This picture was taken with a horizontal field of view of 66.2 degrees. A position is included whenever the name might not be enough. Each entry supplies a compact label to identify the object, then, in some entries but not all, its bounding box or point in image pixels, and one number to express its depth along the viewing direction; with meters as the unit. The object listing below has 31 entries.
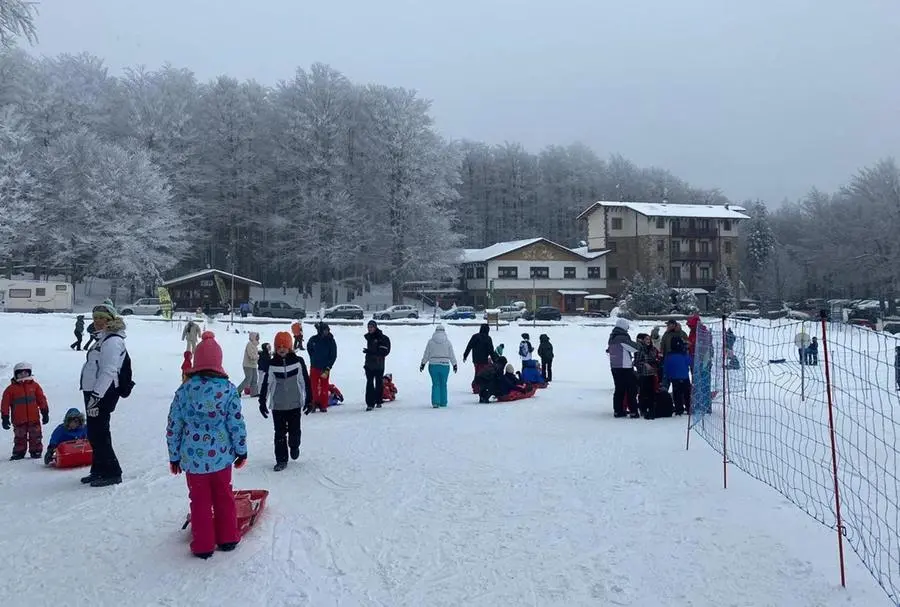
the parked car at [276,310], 47.00
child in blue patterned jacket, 5.21
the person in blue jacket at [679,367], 11.52
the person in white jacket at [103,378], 6.85
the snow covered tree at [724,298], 61.63
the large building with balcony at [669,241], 67.19
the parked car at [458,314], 48.92
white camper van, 45.53
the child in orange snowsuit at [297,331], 18.45
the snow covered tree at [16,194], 43.88
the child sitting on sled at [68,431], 8.36
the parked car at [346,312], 47.66
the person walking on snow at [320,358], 12.88
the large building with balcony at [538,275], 64.62
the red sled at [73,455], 8.12
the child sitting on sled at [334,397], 14.16
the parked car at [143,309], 45.66
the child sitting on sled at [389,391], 14.92
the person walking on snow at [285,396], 8.07
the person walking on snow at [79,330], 25.33
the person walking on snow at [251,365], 15.39
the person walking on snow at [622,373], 11.73
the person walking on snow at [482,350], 15.59
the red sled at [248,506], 5.76
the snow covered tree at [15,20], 14.55
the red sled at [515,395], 14.66
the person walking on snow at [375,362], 13.06
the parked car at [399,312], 48.94
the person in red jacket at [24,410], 8.65
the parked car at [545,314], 49.73
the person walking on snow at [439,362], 13.63
